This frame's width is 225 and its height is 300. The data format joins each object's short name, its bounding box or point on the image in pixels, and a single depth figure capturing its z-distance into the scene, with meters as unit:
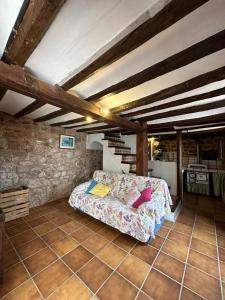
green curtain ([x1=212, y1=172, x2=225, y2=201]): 4.18
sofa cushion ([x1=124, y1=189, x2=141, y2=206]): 2.54
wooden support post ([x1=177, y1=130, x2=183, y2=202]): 3.70
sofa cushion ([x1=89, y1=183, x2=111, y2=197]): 3.01
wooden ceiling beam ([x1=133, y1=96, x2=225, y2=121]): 1.94
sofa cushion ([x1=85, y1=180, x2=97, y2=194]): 3.18
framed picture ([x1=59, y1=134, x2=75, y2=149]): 3.99
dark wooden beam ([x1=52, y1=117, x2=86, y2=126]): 2.99
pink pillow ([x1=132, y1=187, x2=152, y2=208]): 2.37
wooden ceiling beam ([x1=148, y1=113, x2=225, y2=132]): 2.50
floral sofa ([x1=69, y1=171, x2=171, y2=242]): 2.01
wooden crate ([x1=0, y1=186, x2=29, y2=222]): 2.65
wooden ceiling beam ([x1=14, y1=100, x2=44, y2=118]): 2.18
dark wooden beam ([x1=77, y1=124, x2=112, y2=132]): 3.67
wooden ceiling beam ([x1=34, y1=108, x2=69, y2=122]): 2.50
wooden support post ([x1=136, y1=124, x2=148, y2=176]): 3.29
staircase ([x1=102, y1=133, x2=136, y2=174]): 3.99
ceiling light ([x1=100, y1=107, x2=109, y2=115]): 2.12
